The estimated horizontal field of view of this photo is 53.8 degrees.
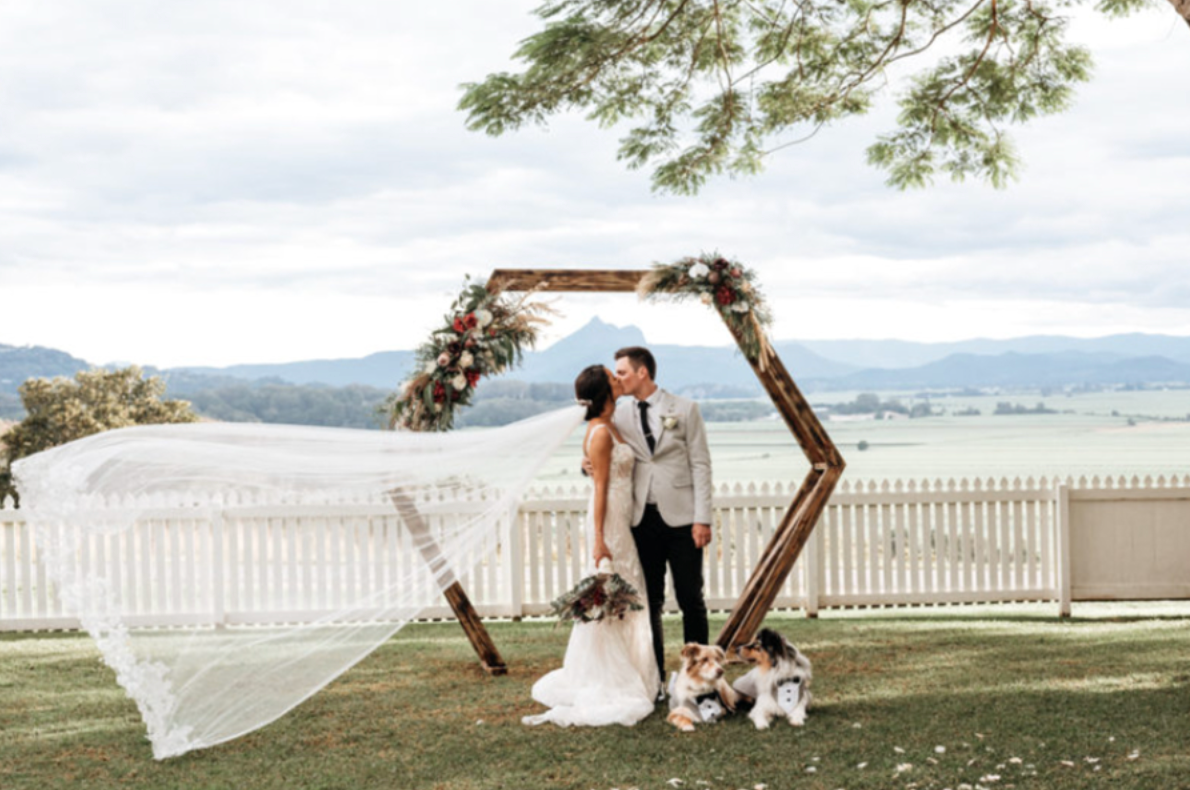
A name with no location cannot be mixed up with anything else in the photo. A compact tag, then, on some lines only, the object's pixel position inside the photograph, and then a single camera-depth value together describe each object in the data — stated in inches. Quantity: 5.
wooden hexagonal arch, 315.3
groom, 277.4
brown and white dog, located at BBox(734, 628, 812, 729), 251.6
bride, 264.2
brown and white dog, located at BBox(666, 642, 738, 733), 253.8
